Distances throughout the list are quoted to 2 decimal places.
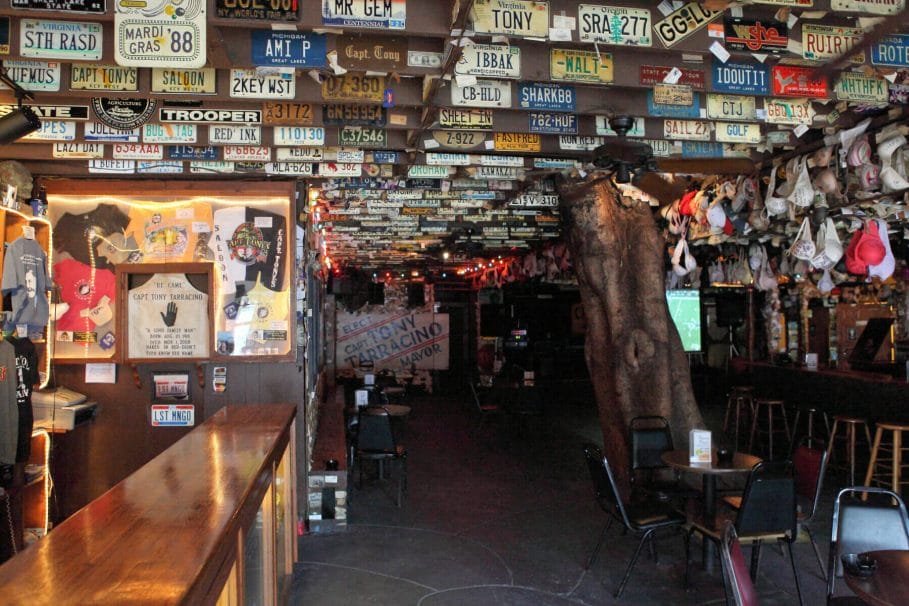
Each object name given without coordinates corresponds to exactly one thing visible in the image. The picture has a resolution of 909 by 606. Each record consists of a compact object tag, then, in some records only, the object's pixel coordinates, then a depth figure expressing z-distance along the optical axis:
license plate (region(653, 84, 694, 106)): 3.82
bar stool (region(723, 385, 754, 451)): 9.33
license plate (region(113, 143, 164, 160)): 4.68
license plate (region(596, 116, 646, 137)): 4.50
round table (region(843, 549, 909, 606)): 2.46
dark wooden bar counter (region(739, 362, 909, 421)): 7.43
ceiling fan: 4.05
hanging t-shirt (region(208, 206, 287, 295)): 5.24
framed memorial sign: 5.11
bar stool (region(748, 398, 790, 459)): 8.59
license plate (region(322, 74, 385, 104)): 3.72
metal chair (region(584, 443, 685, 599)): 4.29
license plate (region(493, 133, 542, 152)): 4.68
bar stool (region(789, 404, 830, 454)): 7.93
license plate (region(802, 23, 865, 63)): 3.34
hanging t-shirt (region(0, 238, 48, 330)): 4.38
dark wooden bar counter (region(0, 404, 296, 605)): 1.34
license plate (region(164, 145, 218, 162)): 4.79
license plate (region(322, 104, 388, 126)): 4.12
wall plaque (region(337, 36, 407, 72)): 3.23
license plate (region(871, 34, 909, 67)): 3.39
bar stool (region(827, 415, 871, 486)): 6.91
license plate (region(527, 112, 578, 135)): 4.43
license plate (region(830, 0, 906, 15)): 3.01
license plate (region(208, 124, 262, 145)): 4.42
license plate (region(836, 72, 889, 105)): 3.79
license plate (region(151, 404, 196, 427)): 5.21
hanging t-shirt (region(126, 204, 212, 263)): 5.18
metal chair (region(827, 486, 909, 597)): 3.25
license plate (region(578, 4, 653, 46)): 3.11
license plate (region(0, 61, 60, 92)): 3.53
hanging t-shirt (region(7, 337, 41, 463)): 4.28
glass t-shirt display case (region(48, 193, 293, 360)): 5.14
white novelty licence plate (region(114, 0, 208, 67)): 2.78
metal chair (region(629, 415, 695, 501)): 5.20
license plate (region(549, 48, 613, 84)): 3.49
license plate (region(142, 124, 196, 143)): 4.36
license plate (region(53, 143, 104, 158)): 4.56
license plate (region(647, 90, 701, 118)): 4.04
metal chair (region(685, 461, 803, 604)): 3.93
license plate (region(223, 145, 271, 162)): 4.84
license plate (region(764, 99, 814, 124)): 4.16
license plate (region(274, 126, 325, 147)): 4.53
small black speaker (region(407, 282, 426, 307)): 16.67
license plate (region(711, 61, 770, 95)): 3.72
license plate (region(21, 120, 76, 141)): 4.18
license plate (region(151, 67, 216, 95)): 3.57
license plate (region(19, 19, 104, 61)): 3.06
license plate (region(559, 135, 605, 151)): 4.87
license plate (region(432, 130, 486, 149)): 4.66
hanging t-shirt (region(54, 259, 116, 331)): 5.13
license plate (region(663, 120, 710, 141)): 4.60
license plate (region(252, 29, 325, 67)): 3.20
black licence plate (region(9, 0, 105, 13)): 2.66
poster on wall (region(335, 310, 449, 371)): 16.34
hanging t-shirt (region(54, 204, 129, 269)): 5.16
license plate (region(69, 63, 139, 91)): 3.53
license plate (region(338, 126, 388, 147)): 4.65
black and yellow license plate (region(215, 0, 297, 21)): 2.79
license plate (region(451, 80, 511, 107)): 3.79
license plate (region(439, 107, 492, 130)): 4.17
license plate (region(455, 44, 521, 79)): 3.33
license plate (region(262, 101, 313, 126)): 4.12
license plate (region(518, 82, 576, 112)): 3.86
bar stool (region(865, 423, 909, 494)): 6.28
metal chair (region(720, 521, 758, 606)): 2.50
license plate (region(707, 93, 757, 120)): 4.16
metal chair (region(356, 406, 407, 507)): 6.46
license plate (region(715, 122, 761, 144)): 4.59
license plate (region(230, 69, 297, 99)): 3.67
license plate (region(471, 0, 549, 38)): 2.92
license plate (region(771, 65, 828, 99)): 3.72
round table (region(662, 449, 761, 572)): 4.32
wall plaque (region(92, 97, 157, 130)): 3.95
